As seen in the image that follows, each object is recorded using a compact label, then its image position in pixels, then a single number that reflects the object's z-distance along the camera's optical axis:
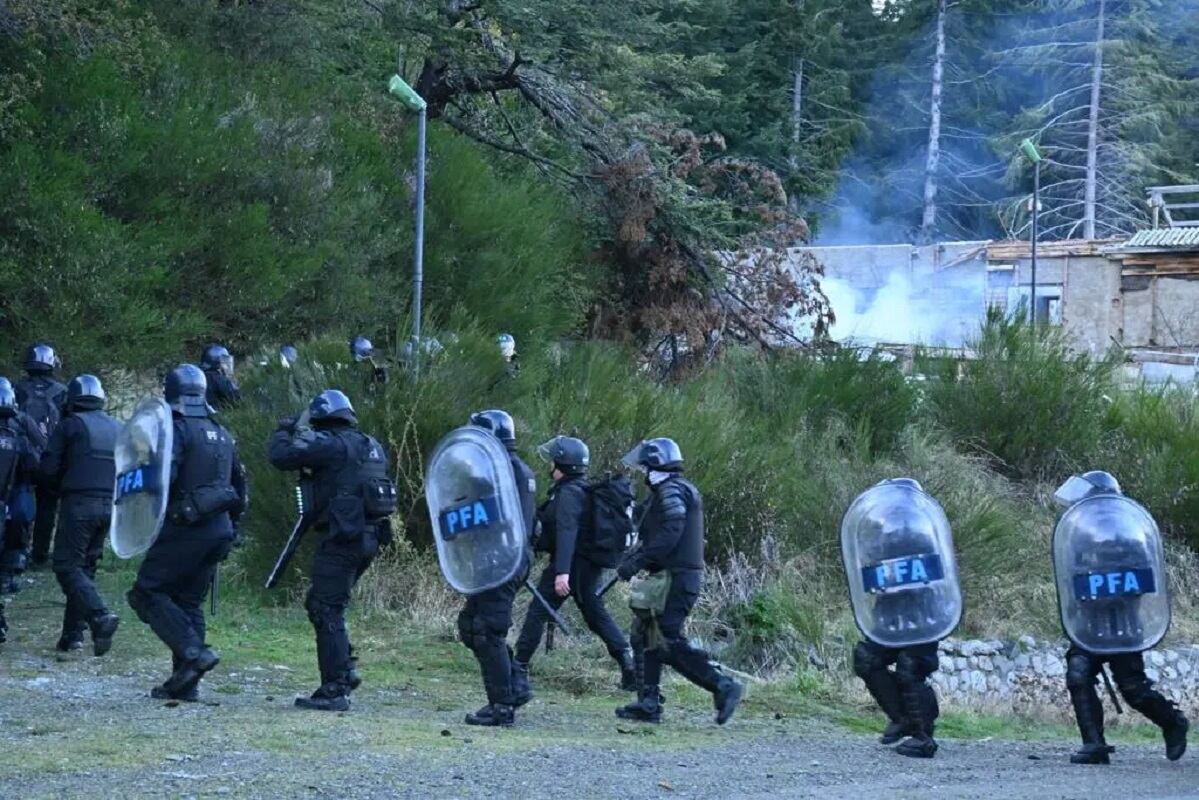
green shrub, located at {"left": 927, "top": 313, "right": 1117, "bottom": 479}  21.02
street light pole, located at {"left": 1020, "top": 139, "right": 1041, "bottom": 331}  21.92
